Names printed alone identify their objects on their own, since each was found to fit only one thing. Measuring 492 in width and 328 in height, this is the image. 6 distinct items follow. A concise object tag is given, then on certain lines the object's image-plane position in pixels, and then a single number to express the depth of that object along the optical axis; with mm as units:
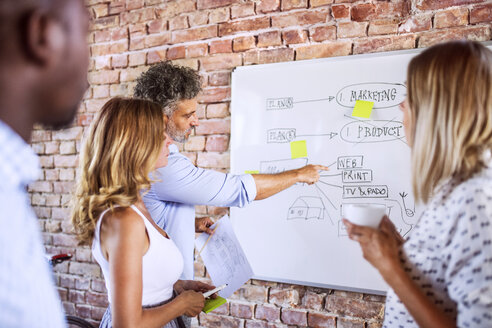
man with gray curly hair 1429
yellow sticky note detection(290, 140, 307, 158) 1822
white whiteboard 1665
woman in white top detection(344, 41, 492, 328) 712
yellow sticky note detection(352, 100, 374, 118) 1696
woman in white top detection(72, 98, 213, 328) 982
